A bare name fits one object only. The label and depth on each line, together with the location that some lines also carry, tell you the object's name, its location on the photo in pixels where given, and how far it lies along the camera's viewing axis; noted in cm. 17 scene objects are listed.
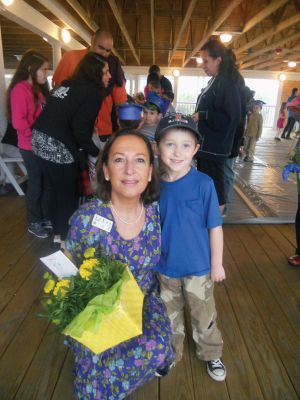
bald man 244
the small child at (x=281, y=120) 1105
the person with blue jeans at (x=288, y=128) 1034
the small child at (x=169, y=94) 406
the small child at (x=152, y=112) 252
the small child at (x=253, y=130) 610
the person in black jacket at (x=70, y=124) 195
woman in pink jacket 258
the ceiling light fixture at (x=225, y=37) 595
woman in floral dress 112
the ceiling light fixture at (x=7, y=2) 349
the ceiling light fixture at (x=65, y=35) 590
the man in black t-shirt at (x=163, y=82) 411
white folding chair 346
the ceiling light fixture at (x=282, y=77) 1350
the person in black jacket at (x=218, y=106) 233
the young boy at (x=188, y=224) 124
